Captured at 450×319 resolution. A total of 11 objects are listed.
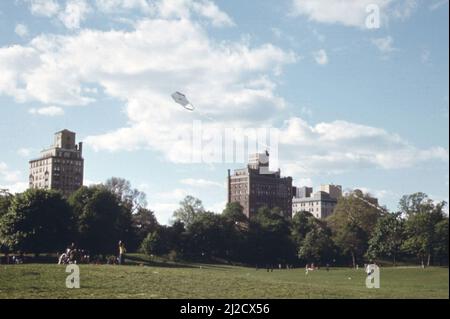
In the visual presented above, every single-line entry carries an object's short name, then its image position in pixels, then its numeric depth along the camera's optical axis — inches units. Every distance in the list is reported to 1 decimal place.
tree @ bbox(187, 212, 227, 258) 4146.4
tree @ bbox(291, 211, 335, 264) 4133.9
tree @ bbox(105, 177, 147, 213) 4650.6
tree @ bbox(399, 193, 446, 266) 3651.6
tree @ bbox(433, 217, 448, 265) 3604.8
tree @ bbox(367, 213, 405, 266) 3929.6
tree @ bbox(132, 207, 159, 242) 4020.7
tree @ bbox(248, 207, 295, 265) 4375.0
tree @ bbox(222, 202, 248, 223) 4909.0
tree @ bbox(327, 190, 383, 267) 4180.6
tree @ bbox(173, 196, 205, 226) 5149.6
